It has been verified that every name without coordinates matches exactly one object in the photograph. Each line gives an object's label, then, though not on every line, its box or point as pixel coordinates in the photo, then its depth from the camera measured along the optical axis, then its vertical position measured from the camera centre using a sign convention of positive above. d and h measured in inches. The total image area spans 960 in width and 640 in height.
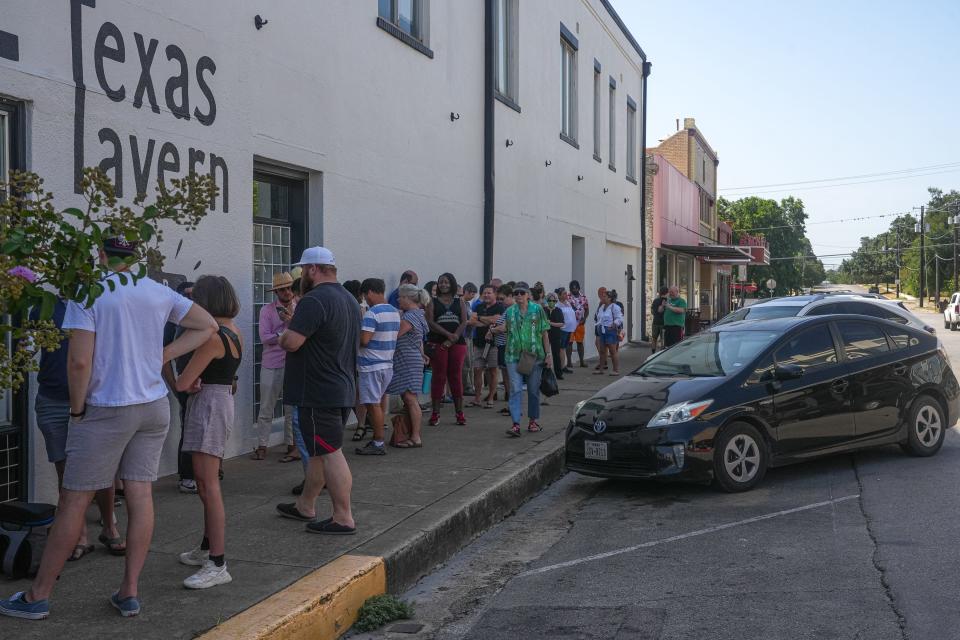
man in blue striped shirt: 329.1 -9.4
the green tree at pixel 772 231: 3713.1 +349.4
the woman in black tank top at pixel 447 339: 420.2 -9.4
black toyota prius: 306.5 -30.0
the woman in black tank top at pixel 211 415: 193.6 -20.6
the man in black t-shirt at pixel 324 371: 227.3 -13.1
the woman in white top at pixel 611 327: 683.4 -6.8
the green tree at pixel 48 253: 120.6 +8.9
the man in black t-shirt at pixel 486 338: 463.5 -10.4
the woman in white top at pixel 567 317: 600.9 +0.6
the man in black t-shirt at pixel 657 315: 794.8 +1.9
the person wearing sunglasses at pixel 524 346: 387.2 -11.8
